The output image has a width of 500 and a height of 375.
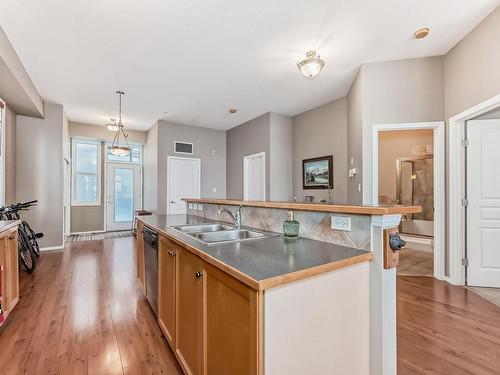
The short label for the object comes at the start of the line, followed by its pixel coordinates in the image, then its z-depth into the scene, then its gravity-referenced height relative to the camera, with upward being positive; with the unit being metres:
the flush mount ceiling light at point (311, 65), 2.80 +1.41
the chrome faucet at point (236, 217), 2.13 -0.26
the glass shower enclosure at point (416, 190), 5.27 -0.05
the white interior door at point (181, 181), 6.02 +0.18
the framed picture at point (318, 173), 4.70 +0.31
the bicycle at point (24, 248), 3.39 -0.86
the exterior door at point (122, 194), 6.99 -0.17
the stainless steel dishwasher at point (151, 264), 2.03 -0.68
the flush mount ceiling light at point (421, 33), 2.65 +1.70
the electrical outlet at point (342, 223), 1.36 -0.20
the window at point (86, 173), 6.60 +0.41
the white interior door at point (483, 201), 2.89 -0.16
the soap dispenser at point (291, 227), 1.60 -0.26
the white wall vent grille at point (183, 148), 6.11 +1.02
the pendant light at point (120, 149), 4.29 +0.75
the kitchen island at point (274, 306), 0.89 -0.51
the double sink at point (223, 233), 1.85 -0.36
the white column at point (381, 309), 1.22 -0.61
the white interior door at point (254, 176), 5.54 +0.28
